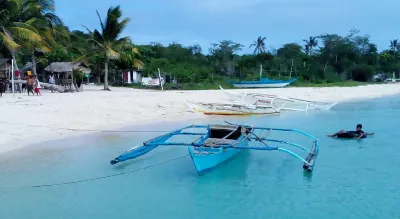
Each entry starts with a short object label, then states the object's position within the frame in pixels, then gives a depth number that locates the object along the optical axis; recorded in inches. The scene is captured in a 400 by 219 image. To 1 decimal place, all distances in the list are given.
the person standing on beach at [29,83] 855.4
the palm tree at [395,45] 3029.0
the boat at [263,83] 1612.9
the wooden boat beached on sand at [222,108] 877.2
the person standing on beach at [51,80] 1147.4
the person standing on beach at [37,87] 879.2
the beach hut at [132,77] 1633.9
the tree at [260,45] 2933.1
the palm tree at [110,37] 1162.6
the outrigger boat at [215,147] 379.9
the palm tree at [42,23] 1024.9
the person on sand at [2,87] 821.2
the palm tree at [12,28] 896.4
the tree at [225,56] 1985.7
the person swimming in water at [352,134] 598.2
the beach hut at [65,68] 1148.1
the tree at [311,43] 2929.4
